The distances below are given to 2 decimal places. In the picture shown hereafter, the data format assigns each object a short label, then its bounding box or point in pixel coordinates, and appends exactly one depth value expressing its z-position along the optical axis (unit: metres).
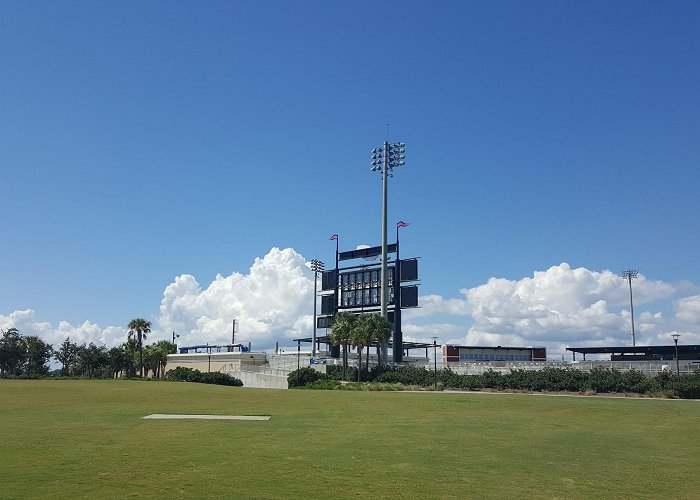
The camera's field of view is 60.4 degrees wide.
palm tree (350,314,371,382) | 78.69
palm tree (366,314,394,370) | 79.25
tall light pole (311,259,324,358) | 120.56
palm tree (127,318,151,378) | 103.56
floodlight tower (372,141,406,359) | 93.00
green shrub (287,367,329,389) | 73.50
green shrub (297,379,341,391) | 66.81
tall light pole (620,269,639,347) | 128.75
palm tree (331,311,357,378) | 80.94
